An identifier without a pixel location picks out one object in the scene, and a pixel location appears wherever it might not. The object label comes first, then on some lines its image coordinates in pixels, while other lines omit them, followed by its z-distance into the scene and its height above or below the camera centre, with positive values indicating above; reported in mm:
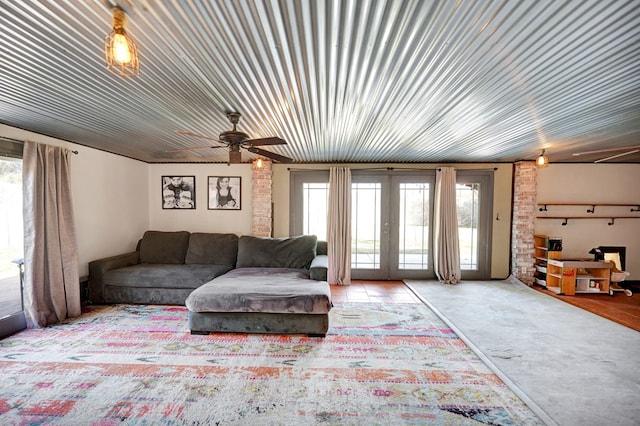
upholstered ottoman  2887 -1100
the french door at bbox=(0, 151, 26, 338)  3094 -420
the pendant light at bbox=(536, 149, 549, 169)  3873 +679
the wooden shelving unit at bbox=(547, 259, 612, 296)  4418 -1116
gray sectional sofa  2918 -946
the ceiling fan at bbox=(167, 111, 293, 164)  2615 +639
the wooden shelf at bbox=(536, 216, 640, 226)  4914 -156
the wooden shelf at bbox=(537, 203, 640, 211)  4902 +72
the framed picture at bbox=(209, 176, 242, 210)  5398 +287
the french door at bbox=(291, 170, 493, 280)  5215 -216
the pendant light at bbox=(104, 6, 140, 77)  1271 +765
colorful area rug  1845 -1404
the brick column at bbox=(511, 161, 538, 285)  4984 -160
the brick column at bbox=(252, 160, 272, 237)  5270 +167
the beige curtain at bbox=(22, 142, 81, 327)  3096 -405
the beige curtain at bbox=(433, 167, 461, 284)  5031 -409
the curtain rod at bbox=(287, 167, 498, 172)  5152 +741
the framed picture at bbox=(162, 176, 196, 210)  5406 +280
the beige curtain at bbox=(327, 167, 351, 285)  5113 -242
